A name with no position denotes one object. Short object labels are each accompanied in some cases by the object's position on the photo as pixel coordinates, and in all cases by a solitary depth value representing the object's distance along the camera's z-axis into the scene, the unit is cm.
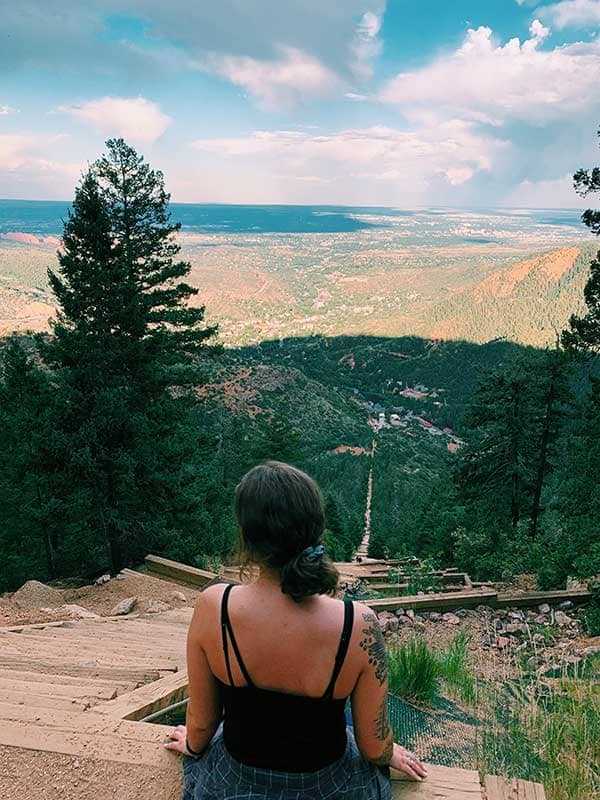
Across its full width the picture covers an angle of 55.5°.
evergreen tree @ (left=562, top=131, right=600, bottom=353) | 964
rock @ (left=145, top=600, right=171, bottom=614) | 721
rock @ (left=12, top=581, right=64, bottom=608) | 819
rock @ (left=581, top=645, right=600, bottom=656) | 498
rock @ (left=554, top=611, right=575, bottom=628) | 622
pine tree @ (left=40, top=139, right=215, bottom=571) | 972
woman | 167
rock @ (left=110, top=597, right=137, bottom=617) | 707
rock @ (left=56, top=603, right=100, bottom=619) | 673
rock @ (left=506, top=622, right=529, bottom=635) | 599
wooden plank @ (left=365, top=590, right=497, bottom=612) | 629
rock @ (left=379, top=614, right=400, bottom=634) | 586
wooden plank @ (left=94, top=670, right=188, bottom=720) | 272
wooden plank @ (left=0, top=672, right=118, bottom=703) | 299
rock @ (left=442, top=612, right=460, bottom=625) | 625
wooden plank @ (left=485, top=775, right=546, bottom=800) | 218
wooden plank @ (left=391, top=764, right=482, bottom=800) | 211
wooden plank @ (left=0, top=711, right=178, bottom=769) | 229
